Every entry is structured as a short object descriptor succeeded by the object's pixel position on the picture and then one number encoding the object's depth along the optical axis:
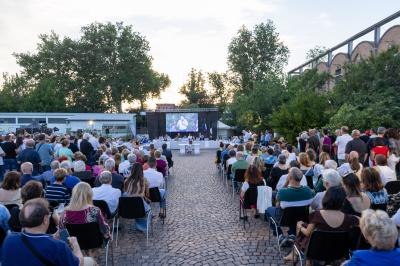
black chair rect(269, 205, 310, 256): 4.76
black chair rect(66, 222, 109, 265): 4.20
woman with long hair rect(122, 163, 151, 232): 5.93
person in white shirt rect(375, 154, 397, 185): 5.88
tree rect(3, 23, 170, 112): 44.88
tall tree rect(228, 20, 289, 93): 43.56
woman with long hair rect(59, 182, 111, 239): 4.20
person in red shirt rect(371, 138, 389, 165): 7.67
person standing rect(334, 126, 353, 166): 9.90
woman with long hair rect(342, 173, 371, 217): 4.19
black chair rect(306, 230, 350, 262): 3.52
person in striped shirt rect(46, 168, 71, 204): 5.43
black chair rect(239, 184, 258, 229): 6.36
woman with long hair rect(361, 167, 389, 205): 4.56
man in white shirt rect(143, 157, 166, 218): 7.10
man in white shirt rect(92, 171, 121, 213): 5.61
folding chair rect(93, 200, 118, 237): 5.36
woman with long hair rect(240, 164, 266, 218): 6.37
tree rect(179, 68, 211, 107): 64.25
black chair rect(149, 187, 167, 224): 6.81
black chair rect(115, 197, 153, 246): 5.66
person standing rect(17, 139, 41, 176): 9.27
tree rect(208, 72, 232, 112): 57.74
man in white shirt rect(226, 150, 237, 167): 10.09
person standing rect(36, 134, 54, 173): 10.04
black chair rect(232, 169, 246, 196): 8.45
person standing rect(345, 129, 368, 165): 8.80
